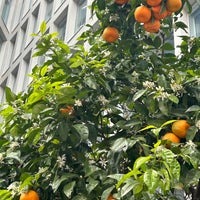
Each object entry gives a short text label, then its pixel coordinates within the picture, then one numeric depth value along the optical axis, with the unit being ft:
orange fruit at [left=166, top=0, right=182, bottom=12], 10.40
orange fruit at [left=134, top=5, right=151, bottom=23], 10.48
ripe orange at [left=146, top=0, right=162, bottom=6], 10.29
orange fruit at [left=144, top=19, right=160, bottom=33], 10.77
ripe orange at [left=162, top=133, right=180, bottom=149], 8.54
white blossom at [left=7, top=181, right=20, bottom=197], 9.14
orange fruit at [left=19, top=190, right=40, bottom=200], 8.92
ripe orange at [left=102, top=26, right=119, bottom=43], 11.76
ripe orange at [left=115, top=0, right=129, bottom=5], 11.93
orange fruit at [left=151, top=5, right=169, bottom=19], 10.43
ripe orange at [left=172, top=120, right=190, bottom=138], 8.75
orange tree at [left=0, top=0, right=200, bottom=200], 8.62
